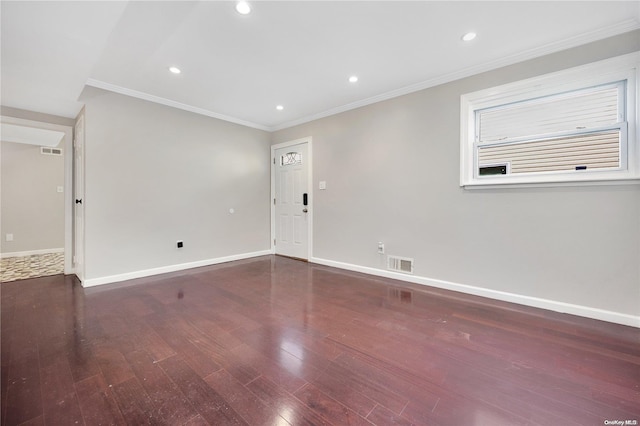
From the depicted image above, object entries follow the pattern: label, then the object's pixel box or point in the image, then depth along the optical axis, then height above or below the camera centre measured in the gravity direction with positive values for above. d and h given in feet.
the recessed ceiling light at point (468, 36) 7.66 +5.29
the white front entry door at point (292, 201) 15.61 +0.70
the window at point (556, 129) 7.40 +2.76
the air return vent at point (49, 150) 18.13 +4.33
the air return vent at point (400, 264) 11.39 -2.35
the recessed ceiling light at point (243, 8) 6.41 +5.18
